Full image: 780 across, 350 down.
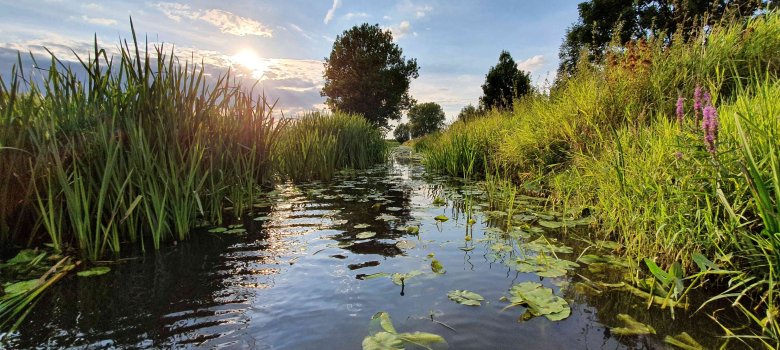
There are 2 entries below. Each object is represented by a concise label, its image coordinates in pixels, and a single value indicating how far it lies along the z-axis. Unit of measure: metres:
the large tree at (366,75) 37.28
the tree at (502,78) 31.73
